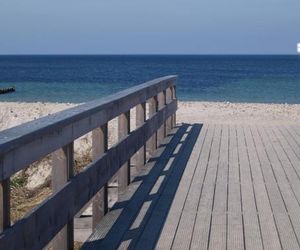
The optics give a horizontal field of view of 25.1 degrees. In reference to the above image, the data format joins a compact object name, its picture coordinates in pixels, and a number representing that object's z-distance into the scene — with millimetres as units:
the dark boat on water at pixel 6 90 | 45622
